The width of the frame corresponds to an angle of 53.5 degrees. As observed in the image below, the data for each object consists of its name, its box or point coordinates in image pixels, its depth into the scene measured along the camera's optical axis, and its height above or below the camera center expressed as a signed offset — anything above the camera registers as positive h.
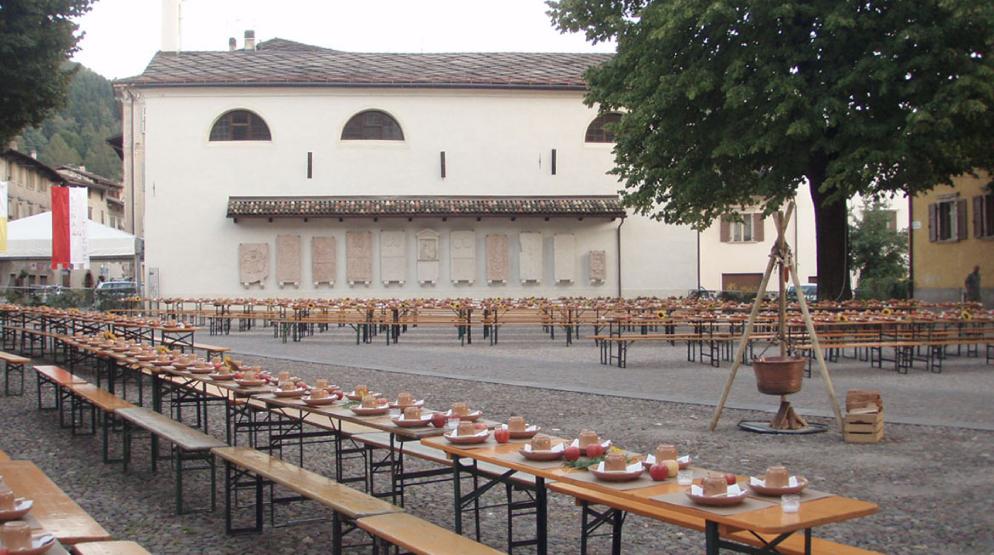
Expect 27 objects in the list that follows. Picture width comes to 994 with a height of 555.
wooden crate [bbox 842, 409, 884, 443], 9.35 -1.39
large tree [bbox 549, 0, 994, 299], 17.73 +3.49
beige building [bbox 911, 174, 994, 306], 27.17 +1.24
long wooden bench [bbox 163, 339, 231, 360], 13.61 -0.86
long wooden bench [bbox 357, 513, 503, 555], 4.65 -1.23
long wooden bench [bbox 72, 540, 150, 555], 4.25 -1.13
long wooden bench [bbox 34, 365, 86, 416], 11.18 -1.04
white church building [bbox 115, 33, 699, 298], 30.55 +3.12
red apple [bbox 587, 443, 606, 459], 4.82 -0.82
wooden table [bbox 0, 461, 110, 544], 4.55 -1.14
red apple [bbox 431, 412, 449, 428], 5.96 -0.81
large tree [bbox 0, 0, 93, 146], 16.16 +3.97
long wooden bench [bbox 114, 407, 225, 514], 7.11 -1.12
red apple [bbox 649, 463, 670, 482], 4.45 -0.86
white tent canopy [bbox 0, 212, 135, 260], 21.67 +1.12
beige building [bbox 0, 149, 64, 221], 54.59 +6.40
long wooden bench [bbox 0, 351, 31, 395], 13.01 -0.96
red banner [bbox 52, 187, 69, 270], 20.86 +1.35
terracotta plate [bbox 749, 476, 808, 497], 4.04 -0.86
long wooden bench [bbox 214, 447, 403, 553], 5.46 -1.22
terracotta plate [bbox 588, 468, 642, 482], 4.42 -0.86
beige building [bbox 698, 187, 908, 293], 43.88 +1.41
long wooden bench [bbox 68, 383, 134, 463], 9.12 -1.10
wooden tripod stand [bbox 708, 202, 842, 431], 10.05 -0.25
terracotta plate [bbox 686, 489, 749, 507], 3.90 -0.86
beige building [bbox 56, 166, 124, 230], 70.08 +7.35
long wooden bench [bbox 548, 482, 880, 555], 4.50 -1.18
